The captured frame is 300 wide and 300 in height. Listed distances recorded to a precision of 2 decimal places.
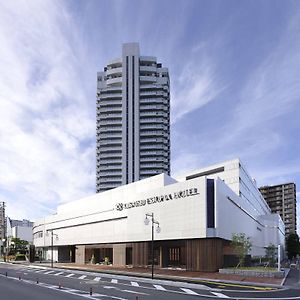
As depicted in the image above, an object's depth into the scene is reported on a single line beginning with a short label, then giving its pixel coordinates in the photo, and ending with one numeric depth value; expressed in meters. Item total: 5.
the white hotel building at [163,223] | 39.54
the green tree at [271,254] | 52.17
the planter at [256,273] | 33.77
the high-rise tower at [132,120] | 120.06
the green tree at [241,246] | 39.04
